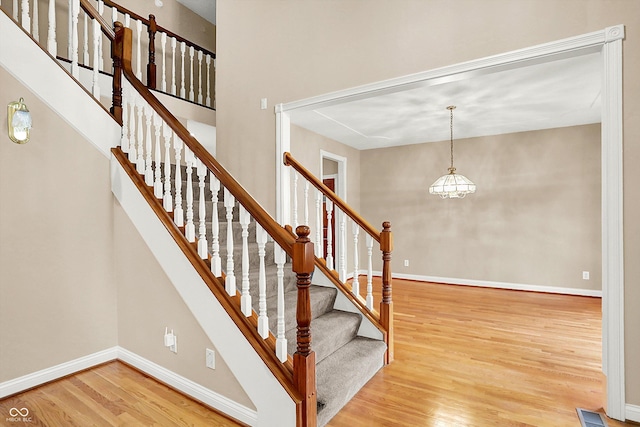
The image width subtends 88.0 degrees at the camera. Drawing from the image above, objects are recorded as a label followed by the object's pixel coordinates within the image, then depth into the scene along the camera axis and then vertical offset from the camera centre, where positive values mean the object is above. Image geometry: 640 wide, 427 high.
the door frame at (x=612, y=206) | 1.96 +0.02
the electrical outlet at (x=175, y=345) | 2.25 -0.90
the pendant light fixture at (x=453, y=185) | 4.37 +0.33
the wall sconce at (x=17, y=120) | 2.18 +0.62
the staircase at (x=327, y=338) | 2.06 -0.92
